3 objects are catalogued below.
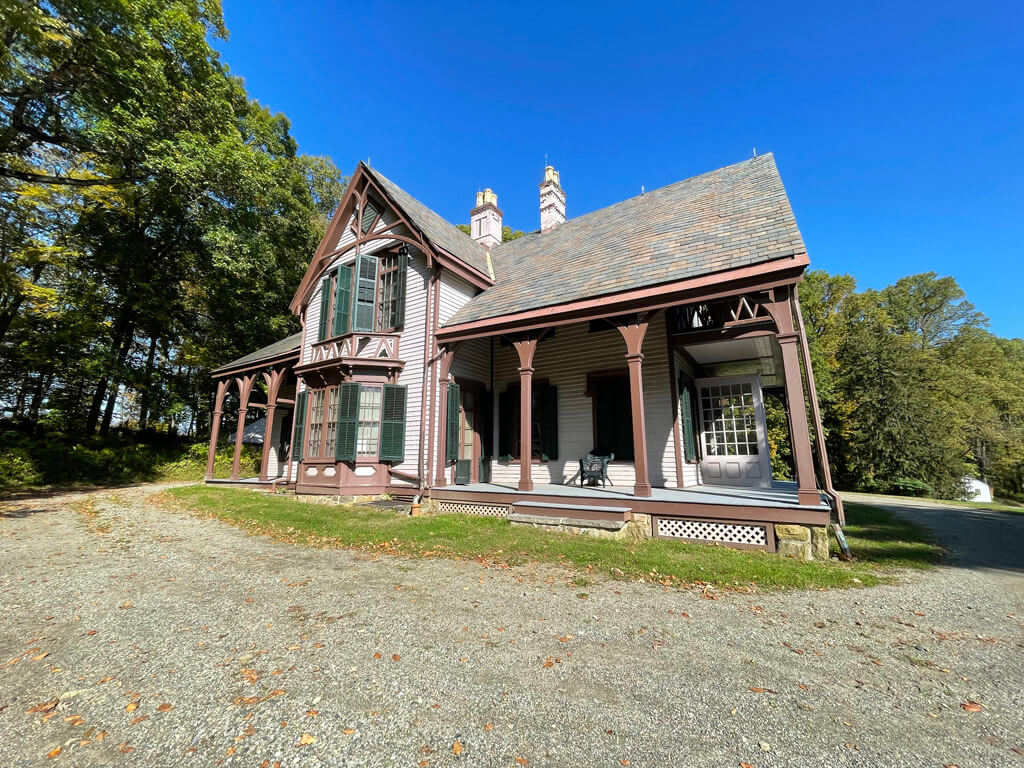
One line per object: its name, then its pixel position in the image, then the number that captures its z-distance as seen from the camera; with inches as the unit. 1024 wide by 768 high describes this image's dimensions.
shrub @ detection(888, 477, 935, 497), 783.7
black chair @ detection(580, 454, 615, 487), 362.0
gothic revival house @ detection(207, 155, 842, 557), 274.8
